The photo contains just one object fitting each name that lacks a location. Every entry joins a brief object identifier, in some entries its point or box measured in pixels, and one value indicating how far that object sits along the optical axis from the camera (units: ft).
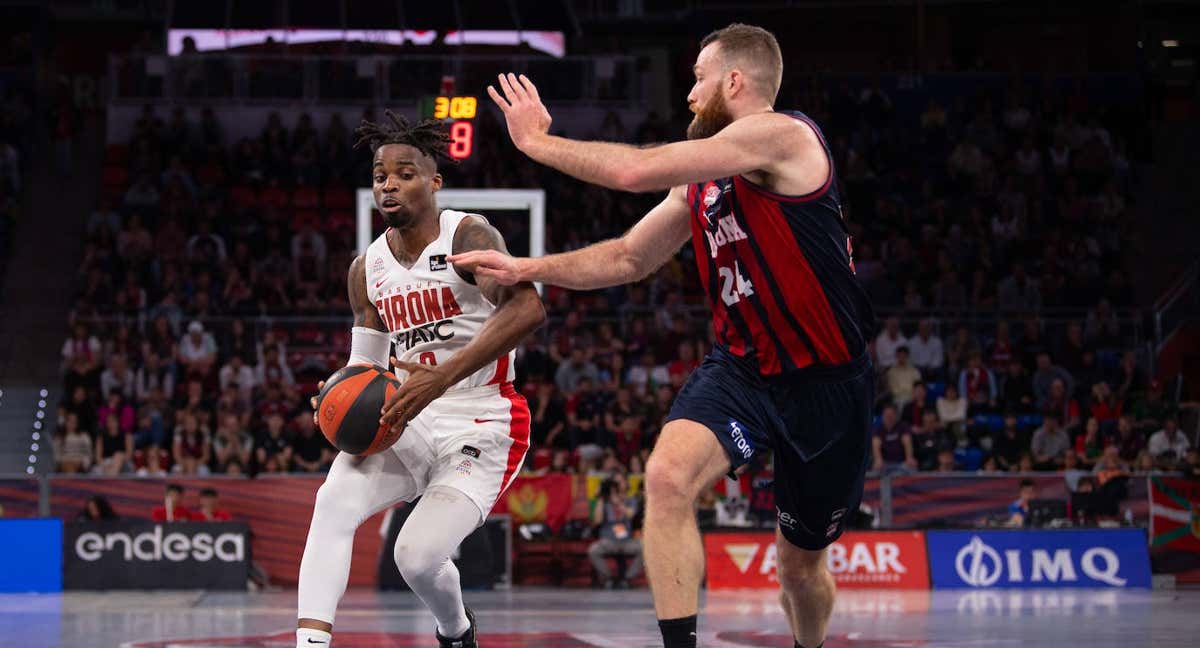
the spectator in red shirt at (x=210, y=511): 51.83
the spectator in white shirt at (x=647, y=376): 61.46
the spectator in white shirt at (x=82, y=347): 62.90
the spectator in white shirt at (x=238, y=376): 60.97
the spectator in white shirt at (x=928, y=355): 64.03
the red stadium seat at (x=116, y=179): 78.28
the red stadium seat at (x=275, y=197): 74.73
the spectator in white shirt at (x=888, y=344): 63.52
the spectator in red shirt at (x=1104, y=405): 59.93
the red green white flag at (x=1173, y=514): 51.60
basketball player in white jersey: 20.83
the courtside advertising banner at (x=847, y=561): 50.96
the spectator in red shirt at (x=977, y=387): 61.26
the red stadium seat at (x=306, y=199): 75.61
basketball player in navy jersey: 17.88
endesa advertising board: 50.83
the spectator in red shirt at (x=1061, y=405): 60.53
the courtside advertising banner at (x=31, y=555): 50.06
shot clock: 51.65
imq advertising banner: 50.70
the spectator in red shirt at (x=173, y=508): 51.80
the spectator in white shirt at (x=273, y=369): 61.82
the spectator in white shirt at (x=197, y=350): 62.18
